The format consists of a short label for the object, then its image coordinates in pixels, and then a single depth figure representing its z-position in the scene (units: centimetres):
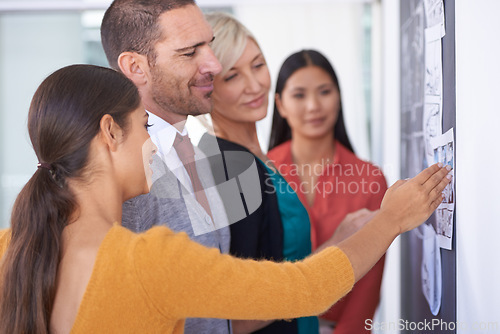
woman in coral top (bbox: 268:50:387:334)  178
